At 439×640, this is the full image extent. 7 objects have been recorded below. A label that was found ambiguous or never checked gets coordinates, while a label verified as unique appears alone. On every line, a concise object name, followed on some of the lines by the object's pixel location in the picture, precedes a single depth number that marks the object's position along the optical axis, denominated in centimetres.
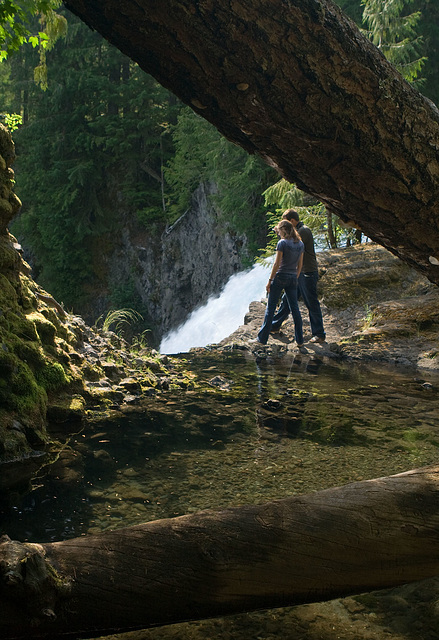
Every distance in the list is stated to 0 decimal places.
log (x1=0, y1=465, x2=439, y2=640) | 178
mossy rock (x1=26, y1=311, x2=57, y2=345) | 622
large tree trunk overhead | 189
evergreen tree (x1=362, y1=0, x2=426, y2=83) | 1598
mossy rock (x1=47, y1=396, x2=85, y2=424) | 552
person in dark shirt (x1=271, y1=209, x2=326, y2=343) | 1123
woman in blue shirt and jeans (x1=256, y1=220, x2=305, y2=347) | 1051
